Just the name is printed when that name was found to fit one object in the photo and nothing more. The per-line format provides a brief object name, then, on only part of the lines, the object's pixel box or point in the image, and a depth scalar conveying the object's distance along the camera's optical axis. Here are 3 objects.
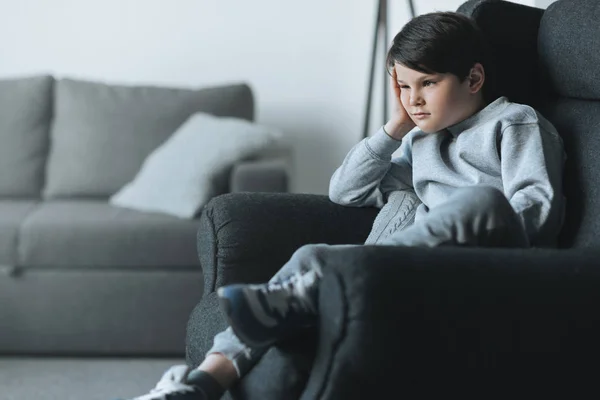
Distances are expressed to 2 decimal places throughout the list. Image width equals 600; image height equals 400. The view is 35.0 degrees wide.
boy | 1.45
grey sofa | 2.83
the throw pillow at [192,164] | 2.98
